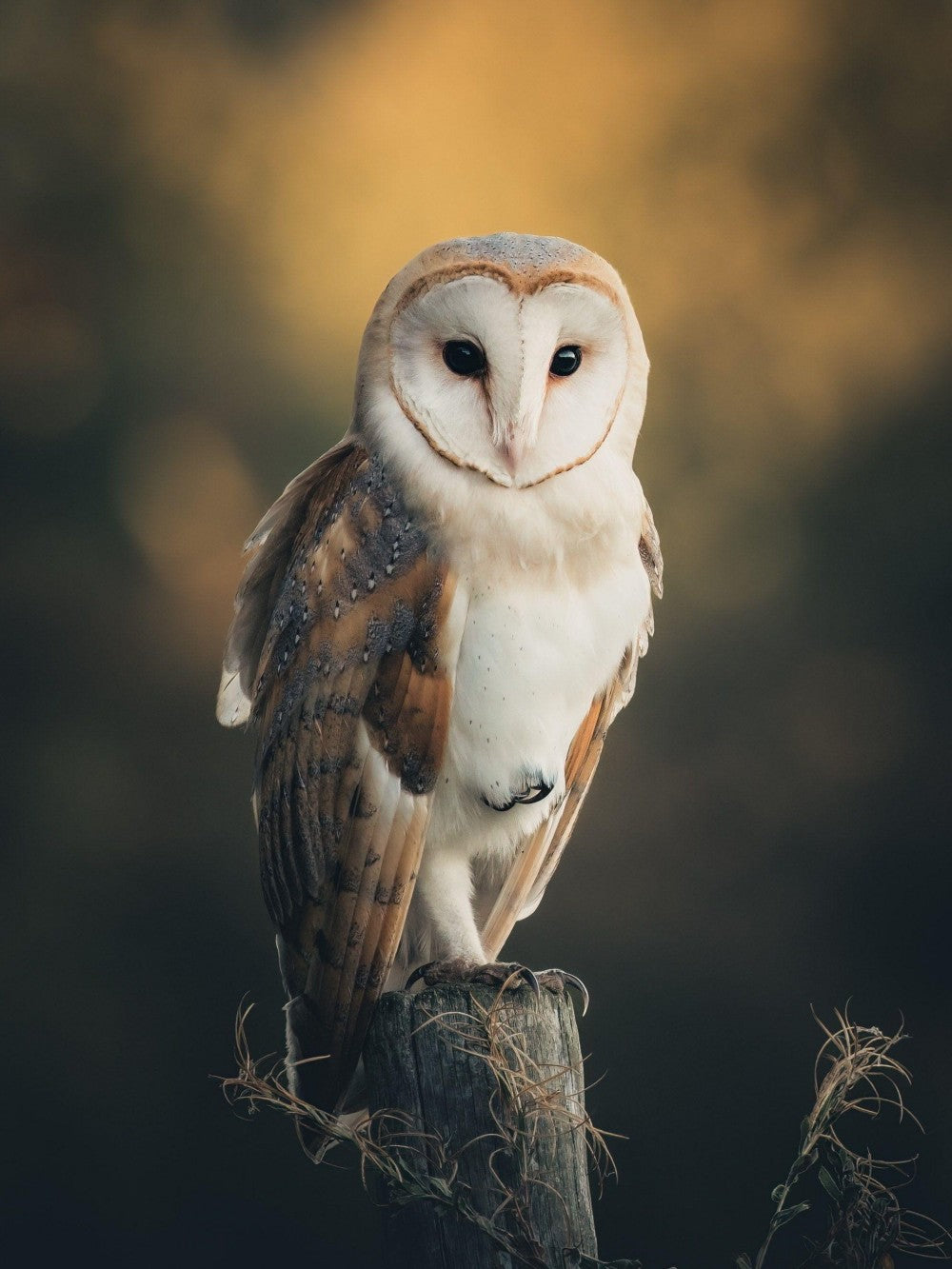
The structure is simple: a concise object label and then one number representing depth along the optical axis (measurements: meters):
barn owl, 6.24
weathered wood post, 6.17
